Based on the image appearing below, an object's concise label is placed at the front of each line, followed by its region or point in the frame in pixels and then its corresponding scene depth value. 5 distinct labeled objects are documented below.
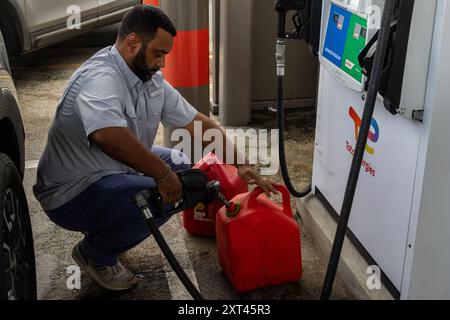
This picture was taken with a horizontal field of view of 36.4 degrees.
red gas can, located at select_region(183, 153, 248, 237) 3.32
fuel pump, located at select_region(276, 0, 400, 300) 2.30
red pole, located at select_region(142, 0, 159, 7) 3.98
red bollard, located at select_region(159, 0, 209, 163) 3.82
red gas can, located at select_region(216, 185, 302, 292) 2.92
